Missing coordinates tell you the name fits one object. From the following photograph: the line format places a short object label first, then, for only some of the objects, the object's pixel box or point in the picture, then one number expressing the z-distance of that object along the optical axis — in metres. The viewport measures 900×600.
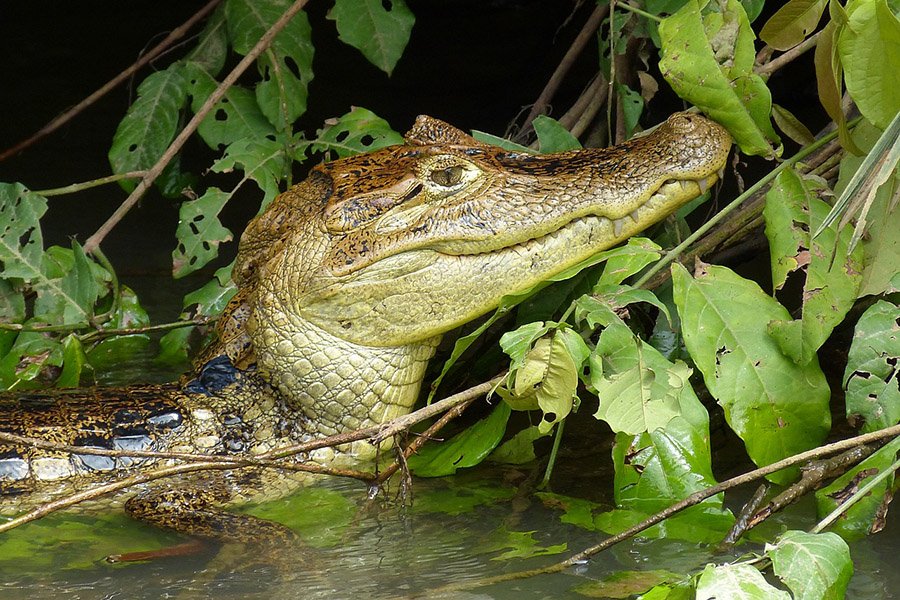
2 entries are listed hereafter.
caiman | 5.46
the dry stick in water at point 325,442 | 4.32
